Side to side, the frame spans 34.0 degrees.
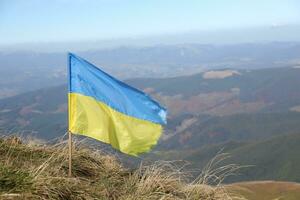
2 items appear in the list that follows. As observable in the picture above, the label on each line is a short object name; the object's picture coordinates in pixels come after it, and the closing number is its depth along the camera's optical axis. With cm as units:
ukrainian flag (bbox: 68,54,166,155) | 918
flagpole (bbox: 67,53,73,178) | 888
